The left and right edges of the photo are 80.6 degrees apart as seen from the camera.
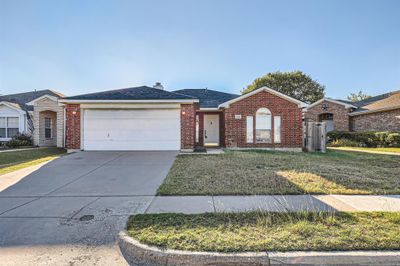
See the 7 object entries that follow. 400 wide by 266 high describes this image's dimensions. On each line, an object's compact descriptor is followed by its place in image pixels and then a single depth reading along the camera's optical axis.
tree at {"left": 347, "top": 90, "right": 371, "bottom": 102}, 53.62
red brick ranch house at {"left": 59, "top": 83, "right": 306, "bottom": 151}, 13.05
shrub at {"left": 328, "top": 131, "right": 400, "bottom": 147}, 16.89
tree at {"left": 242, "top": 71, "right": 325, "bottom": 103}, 37.41
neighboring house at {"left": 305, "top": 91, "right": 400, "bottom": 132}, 18.77
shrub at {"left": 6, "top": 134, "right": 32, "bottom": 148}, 16.73
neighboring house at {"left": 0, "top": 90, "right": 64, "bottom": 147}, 17.77
